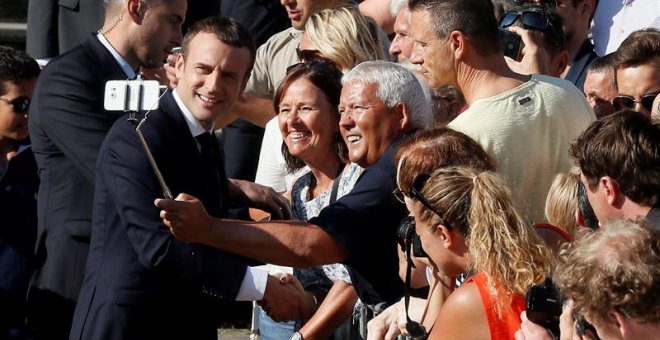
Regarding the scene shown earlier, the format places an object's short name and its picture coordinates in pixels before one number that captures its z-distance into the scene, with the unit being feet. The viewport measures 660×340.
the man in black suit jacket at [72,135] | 35.37
